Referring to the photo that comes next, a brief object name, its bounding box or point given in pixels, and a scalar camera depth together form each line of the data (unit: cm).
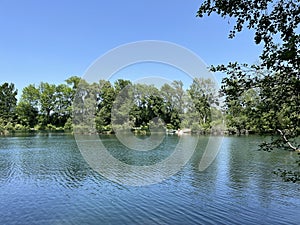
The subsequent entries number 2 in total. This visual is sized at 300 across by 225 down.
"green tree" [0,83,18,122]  7524
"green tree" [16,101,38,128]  7660
